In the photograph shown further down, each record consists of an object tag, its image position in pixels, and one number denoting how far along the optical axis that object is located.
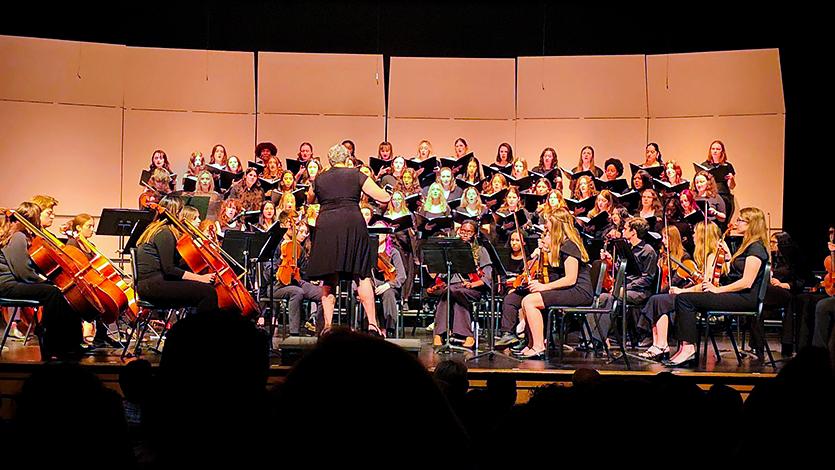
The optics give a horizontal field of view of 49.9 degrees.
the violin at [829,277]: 7.37
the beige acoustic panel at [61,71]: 11.04
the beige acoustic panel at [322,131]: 11.91
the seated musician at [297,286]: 8.53
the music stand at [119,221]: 7.41
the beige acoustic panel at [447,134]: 11.93
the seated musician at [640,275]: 7.83
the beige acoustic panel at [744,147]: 10.92
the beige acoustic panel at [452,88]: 11.90
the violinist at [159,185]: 9.91
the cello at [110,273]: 6.50
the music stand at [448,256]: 6.79
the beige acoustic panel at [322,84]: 11.94
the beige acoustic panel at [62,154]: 11.05
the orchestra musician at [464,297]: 7.96
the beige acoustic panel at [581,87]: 11.53
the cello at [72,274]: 6.33
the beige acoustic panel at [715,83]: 10.98
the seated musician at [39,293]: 6.29
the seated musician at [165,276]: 6.32
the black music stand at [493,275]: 6.52
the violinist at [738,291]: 6.39
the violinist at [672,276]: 6.99
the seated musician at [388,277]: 8.41
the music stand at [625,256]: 6.50
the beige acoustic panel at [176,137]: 11.50
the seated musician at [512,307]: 7.78
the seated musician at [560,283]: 6.76
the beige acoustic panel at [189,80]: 11.59
